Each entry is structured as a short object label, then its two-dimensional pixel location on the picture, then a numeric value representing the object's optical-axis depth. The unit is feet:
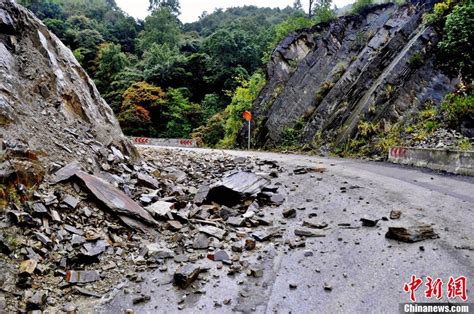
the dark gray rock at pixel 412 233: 11.33
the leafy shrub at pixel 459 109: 29.83
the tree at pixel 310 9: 115.34
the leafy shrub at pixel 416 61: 40.32
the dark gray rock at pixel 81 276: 10.16
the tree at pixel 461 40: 34.30
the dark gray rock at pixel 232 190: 18.53
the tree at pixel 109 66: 115.85
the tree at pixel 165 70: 108.06
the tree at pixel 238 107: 72.79
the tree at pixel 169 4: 208.74
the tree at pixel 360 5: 64.03
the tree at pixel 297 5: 216.82
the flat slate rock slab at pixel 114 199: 14.35
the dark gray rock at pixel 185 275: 10.24
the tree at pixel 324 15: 67.62
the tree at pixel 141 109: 93.56
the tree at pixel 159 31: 153.79
